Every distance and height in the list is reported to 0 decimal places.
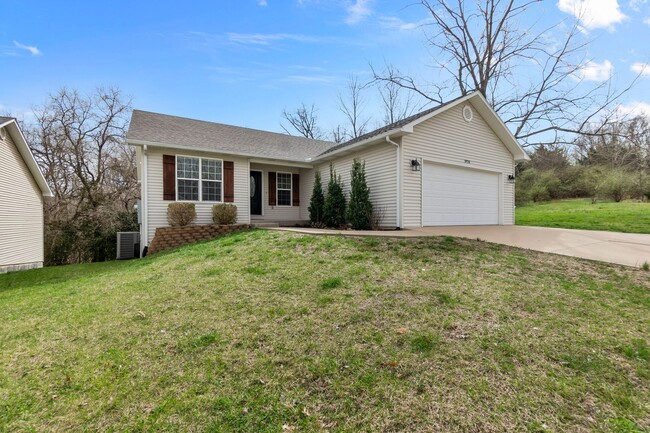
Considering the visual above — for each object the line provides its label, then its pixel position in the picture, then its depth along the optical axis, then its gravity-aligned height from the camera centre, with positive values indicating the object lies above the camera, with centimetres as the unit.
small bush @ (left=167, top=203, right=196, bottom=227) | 1005 +5
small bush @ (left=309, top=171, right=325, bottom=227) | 1181 +46
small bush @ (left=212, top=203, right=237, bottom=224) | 1070 +5
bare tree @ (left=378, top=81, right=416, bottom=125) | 2384 +908
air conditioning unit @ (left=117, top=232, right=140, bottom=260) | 1202 -115
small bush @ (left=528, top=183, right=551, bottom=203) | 2152 +150
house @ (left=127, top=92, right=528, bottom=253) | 963 +170
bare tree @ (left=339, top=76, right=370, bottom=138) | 2778 +949
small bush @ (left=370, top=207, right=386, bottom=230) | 970 -6
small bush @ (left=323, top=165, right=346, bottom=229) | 1085 +29
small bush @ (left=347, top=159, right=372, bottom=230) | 963 +41
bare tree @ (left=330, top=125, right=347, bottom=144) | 2946 +782
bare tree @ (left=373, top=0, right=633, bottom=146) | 1689 +877
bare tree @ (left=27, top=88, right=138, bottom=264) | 1445 +259
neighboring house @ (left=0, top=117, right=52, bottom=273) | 1056 +52
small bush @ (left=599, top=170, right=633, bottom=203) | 1802 +165
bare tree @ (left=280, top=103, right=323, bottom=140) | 3034 +936
